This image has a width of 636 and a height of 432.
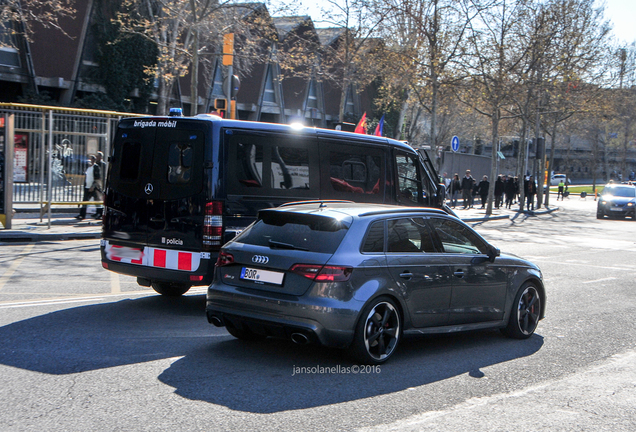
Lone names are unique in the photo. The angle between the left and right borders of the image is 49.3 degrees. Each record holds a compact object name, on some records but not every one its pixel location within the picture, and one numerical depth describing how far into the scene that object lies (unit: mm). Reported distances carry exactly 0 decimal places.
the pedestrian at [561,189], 56806
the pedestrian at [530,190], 38725
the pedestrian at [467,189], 35188
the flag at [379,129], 18538
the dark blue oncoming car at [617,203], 34219
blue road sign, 30750
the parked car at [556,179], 91338
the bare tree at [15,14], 19016
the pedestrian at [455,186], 35562
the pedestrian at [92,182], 17898
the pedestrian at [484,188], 36656
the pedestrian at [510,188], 39562
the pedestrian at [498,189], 38125
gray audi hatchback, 5547
